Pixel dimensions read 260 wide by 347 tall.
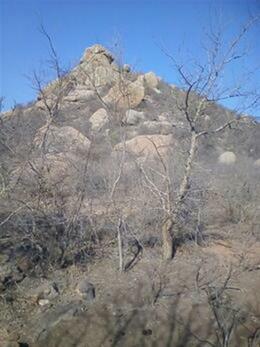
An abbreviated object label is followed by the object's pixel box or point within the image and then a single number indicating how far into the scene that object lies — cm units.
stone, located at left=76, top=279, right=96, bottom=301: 690
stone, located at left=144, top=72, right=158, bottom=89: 2955
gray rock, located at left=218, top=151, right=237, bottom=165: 1973
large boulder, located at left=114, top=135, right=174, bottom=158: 1445
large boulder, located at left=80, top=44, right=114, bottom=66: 1089
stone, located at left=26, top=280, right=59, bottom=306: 682
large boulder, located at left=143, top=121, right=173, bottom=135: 1965
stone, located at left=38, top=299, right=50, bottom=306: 671
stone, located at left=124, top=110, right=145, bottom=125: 2068
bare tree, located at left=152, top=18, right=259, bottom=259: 820
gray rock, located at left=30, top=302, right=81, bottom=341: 604
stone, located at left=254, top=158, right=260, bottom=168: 1959
